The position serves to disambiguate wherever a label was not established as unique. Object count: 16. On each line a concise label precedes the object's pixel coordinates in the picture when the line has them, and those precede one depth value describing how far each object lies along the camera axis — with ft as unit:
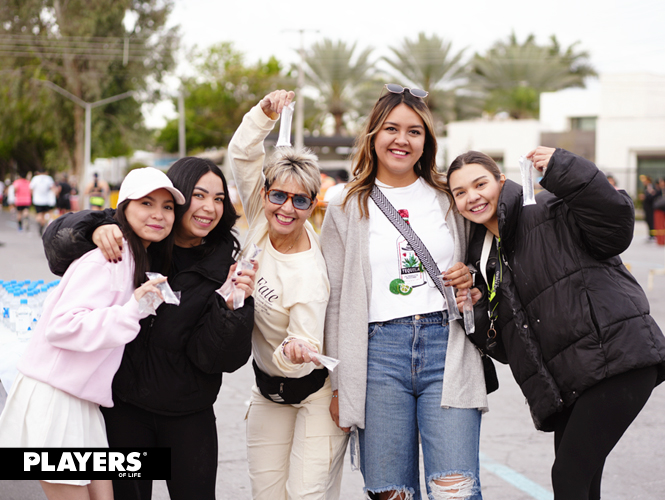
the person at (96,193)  48.26
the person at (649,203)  69.00
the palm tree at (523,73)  118.62
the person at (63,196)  65.72
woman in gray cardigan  9.21
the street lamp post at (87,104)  108.68
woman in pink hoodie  7.89
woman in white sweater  9.23
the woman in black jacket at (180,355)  8.43
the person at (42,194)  65.77
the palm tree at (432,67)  106.11
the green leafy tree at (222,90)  149.61
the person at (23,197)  71.20
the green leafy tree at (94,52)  108.58
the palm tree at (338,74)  109.29
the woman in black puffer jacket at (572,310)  8.38
